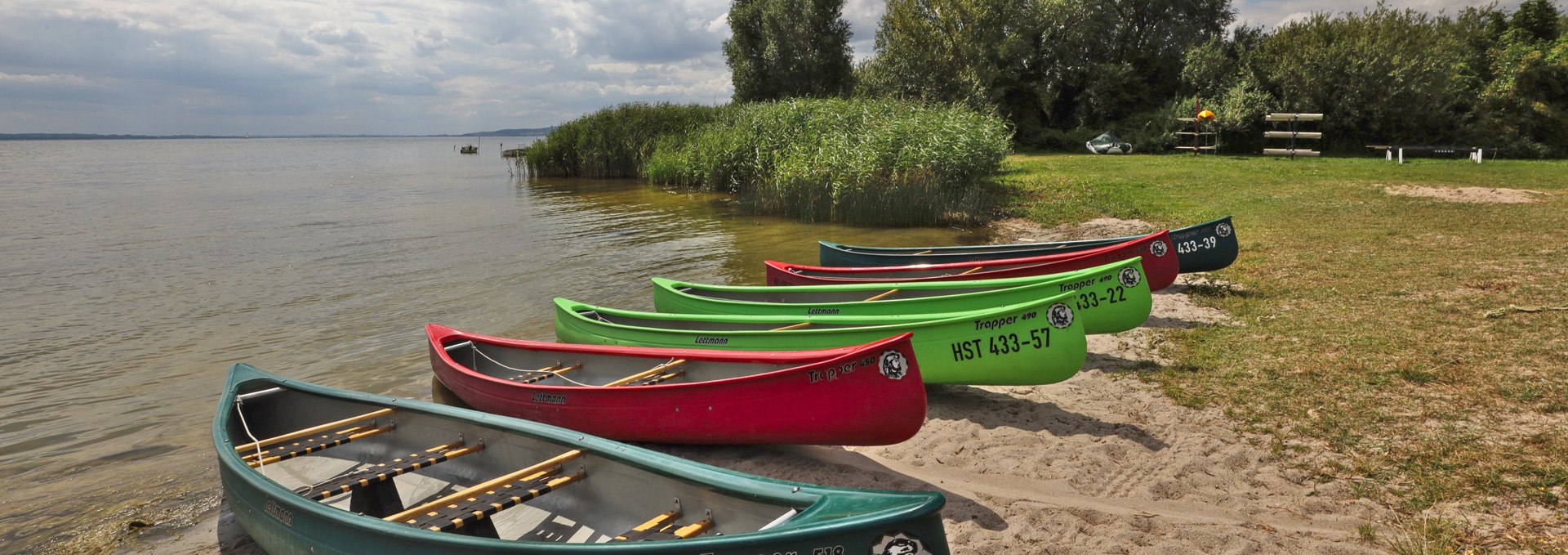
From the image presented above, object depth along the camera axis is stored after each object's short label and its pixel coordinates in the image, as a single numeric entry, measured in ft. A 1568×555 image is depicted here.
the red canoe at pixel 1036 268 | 29.84
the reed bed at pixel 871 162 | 59.06
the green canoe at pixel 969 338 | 20.45
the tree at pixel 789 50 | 143.33
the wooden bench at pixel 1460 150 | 83.18
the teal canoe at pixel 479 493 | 10.19
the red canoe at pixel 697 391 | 17.13
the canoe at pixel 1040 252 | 32.68
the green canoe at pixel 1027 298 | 24.98
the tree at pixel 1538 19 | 117.19
